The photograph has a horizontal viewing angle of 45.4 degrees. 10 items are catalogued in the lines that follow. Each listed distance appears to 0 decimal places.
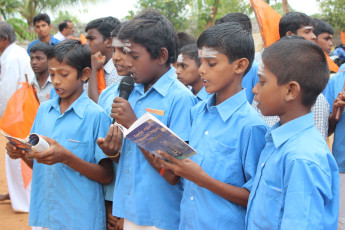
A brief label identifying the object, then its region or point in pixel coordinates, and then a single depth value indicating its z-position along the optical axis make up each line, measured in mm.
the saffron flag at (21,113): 3840
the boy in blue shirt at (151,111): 2580
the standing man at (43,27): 8273
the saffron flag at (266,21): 4090
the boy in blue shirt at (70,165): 2870
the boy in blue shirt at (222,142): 2242
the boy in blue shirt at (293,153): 1784
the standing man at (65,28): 9328
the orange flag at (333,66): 4484
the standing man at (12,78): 5535
